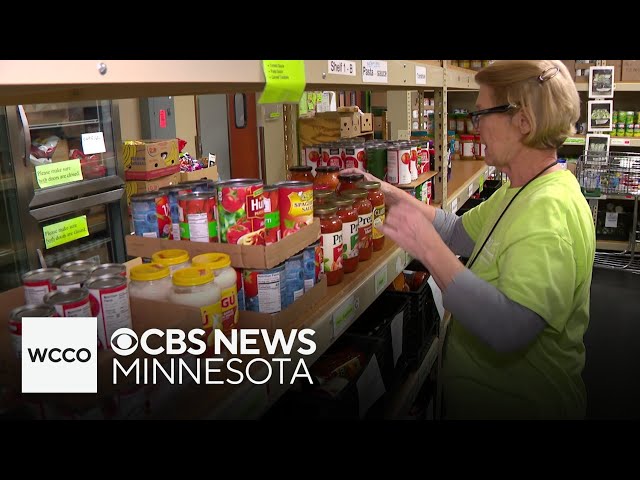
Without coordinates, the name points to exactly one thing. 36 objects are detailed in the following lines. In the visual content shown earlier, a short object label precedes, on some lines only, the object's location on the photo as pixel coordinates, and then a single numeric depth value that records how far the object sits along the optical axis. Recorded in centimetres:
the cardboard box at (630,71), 595
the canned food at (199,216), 142
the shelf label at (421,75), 215
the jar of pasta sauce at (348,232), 177
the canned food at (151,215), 152
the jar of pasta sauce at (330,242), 169
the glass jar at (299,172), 216
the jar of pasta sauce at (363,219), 188
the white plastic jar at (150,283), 129
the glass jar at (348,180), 210
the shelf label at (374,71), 161
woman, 135
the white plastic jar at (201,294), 123
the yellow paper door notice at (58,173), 329
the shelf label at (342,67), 137
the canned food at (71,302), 108
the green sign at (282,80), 111
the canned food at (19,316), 105
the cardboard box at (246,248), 137
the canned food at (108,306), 113
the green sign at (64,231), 351
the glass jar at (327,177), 215
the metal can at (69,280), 120
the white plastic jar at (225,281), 130
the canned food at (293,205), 148
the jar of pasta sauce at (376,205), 201
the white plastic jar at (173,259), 135
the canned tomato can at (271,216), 143
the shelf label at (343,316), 155
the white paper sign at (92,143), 386
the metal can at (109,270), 123
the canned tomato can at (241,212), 137
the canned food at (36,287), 121
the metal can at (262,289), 141
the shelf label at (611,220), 646
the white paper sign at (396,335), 216
